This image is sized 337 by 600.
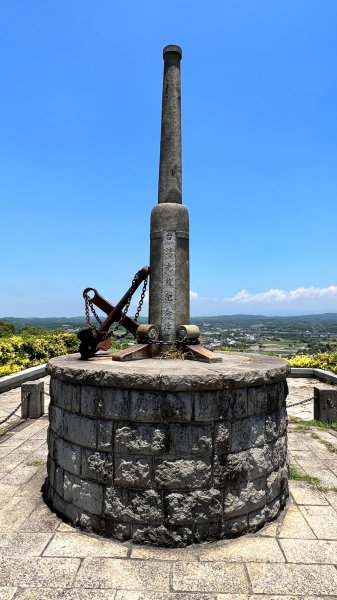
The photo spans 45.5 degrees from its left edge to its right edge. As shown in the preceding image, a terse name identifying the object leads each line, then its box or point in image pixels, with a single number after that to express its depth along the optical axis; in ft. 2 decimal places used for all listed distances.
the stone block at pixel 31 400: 26.99
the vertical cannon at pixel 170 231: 18.24
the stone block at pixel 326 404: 26.61
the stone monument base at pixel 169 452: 12.02
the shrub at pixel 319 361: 45.76
